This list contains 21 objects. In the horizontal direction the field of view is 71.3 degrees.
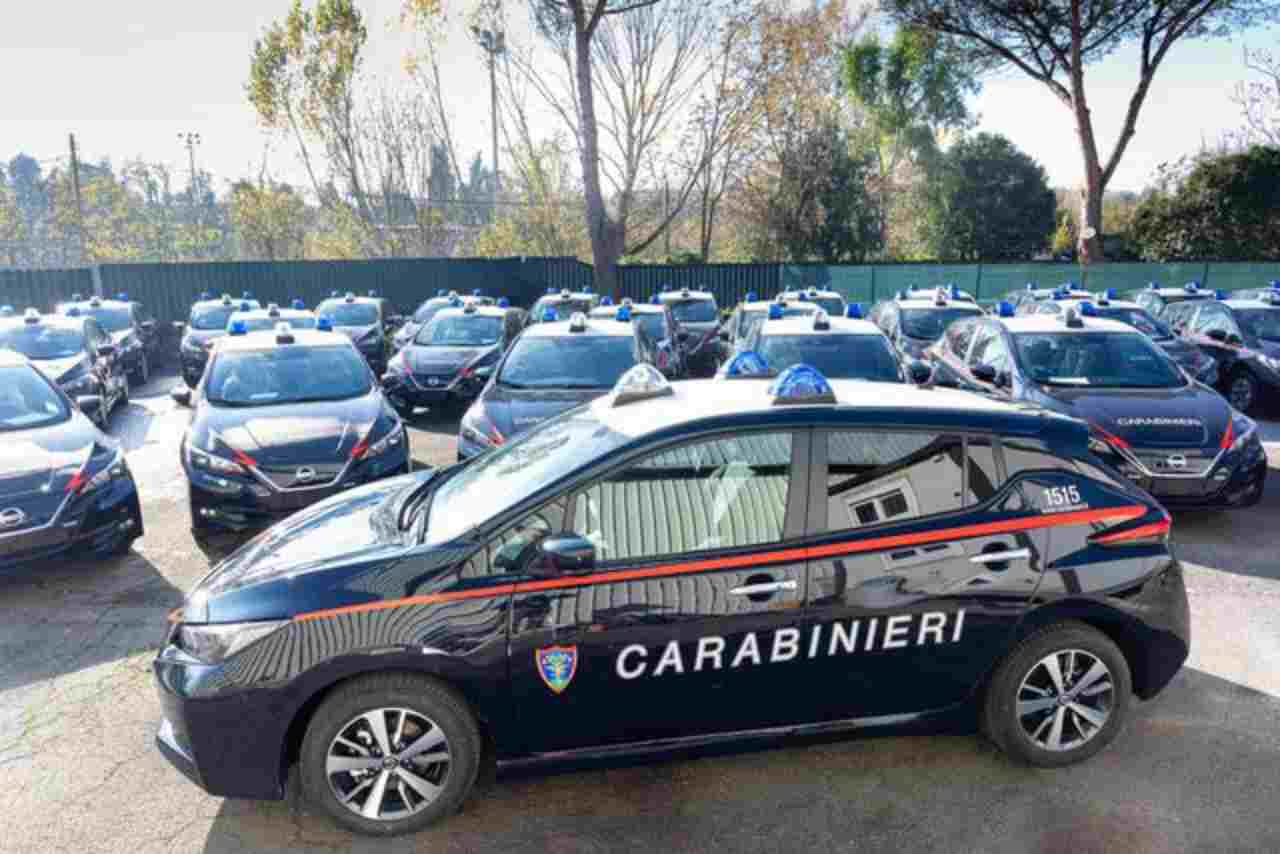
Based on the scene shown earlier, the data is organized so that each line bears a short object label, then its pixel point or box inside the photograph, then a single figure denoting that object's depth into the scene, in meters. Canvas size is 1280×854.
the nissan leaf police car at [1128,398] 6.84
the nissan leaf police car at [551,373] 7.69
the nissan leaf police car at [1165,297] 14.70
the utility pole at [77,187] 25.14
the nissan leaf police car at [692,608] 3.33
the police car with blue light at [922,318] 12.80
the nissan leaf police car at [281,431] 6.61
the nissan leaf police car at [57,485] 5.79
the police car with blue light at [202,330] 15.31
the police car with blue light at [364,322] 16.05
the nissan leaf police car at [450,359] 12.08
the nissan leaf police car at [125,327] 15.14
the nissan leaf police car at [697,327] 14.86
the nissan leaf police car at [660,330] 11.15
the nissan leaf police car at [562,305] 15.14
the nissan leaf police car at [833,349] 8.62
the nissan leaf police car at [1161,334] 11.22
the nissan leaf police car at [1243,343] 11.47
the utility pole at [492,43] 24.05
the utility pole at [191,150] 39.14
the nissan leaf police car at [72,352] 11.26
